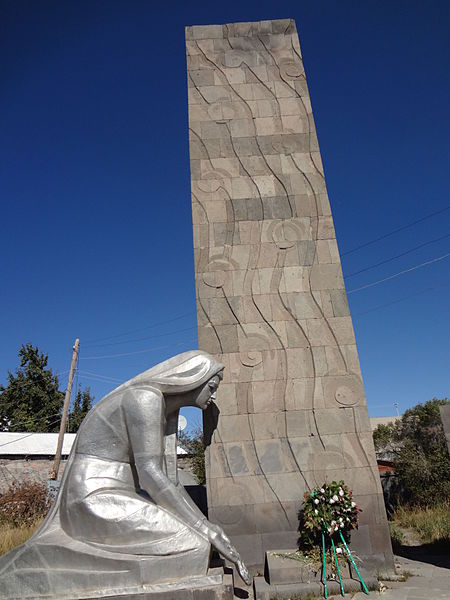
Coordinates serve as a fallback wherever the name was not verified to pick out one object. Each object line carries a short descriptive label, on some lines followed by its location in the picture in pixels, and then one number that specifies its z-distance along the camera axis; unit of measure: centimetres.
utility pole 1686
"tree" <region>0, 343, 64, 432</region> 2775
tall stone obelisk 694
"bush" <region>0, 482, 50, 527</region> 1336
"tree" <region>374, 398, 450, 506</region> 1288
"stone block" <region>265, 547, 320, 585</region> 589
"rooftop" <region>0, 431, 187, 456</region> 1914
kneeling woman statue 357
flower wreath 633
